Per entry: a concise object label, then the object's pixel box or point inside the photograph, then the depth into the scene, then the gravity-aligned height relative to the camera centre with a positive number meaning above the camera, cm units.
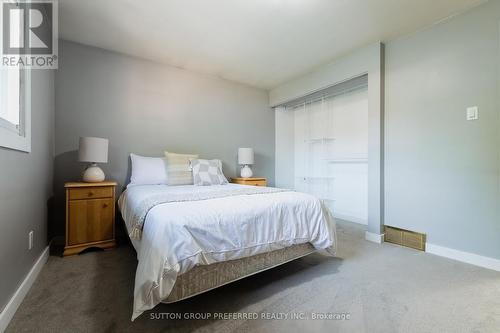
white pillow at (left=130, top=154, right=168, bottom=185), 275 -5
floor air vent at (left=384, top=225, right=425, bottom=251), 241 -81
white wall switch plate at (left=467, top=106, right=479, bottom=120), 208 +52
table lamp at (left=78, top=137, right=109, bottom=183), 237 +15
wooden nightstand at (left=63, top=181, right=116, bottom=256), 220 -50
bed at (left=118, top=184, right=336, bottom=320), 113 -44
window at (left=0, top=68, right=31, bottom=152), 139 +42
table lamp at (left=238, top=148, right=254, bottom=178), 379 +14
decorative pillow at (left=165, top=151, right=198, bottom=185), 278 -2
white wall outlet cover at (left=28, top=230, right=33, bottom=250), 165 -55
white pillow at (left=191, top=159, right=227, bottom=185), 283 -7
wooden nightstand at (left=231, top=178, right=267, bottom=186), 362 -23
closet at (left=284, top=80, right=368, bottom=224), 351 +33
